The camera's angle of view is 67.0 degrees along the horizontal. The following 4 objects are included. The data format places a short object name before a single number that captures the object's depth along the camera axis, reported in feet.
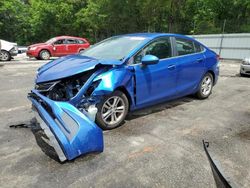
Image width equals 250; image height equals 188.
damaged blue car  7.85
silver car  22.75
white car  34.26
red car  38.93
